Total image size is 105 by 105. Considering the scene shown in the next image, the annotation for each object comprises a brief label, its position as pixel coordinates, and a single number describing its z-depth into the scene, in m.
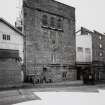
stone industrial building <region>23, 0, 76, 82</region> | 27.58
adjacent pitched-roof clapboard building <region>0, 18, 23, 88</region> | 22.17
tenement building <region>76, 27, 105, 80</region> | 38.22
